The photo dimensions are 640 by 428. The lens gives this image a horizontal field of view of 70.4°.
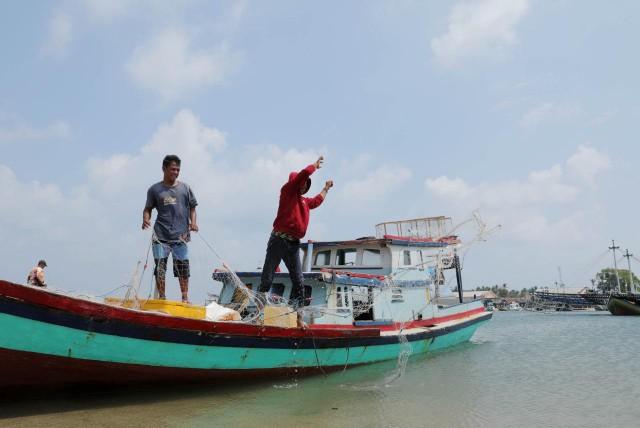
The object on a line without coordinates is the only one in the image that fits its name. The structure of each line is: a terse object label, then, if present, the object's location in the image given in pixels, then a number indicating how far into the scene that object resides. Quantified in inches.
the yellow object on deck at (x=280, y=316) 279.0
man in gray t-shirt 252.1
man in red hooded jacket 275.3
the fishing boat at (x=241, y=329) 195.6
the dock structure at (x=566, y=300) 2128.4
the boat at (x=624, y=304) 1660.9
